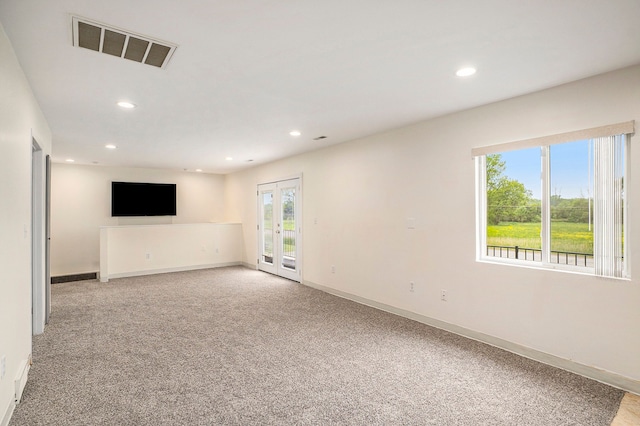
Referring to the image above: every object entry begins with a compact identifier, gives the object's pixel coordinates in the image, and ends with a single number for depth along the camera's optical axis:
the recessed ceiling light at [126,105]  3.44
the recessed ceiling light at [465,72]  2.68
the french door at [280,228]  6.70
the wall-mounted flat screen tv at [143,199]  7.86
